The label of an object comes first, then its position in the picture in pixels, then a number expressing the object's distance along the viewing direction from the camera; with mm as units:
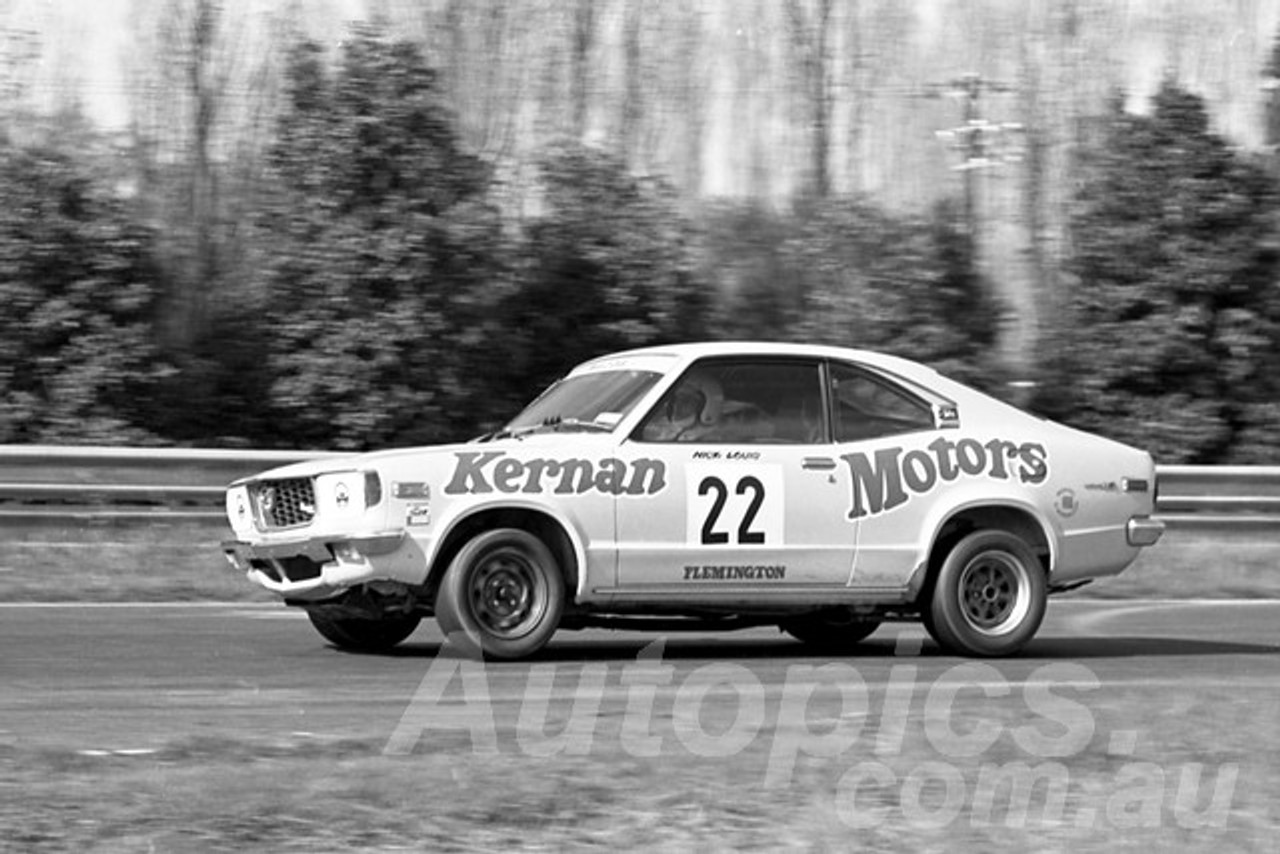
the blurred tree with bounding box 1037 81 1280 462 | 23281
